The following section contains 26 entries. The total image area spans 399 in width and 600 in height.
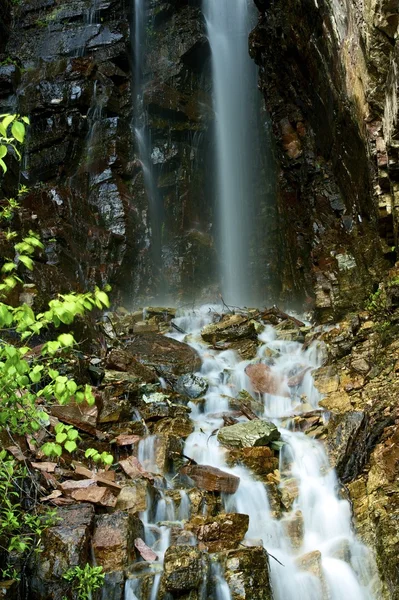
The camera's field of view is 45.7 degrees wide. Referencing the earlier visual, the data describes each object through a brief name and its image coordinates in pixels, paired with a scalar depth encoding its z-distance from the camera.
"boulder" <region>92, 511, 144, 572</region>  4.83
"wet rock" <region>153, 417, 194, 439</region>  7.71
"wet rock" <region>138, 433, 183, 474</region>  6.89
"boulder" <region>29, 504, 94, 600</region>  4.46
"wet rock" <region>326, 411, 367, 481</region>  6.35
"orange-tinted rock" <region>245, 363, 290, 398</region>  9.30
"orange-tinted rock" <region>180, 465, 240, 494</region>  6.29
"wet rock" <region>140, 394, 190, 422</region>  8.00
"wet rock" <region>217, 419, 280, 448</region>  7.17
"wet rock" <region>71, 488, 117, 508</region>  5.47
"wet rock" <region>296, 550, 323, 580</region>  5.16
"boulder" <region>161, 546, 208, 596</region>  4.57
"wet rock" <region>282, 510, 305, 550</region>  5.79
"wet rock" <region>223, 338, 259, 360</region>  11.06
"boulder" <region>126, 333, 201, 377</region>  10.36
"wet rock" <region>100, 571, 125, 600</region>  4.61
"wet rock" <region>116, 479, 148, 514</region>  5.80
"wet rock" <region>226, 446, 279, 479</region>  6.79
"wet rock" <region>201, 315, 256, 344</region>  11.91
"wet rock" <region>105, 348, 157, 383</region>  9.27
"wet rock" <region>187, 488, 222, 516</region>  6.06
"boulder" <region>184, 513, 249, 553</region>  5.23
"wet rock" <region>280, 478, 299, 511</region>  6.30
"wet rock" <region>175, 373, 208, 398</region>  9.26
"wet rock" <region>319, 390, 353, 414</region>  7.57
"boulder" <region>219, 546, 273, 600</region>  4.57
